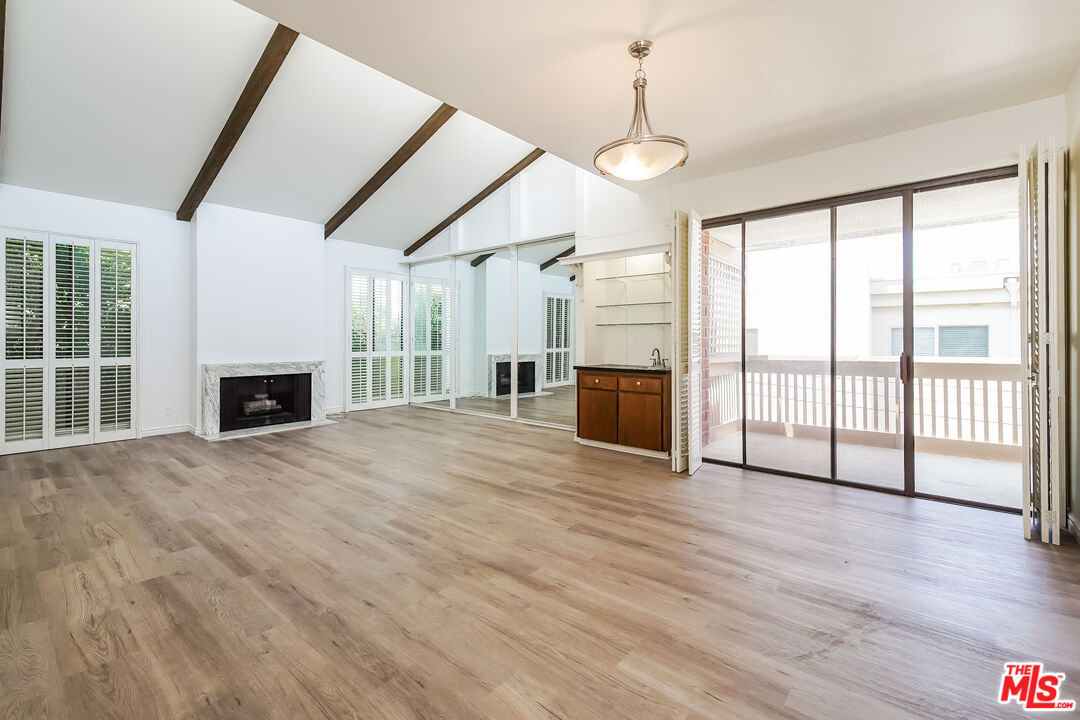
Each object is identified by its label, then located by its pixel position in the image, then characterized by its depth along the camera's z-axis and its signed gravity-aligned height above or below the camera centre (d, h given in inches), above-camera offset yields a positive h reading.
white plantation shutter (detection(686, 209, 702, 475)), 163.9 +6.0
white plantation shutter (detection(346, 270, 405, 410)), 306.5 +13.3
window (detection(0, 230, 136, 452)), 195.3 +8.7
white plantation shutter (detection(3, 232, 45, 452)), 193.8 +8.2
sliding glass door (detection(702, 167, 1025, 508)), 137.6 +5.6
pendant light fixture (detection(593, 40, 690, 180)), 103.9 +48.2
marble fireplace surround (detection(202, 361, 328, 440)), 228.2 -12.1
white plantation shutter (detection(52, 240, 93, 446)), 204.4 +8.5
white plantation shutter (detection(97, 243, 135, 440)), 215.8 +8.6
